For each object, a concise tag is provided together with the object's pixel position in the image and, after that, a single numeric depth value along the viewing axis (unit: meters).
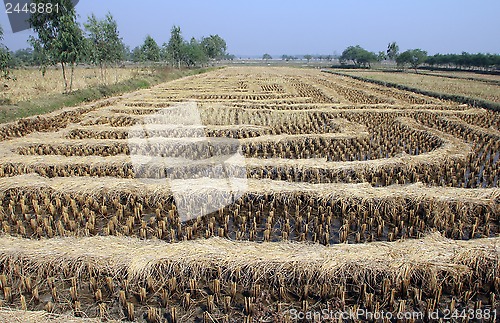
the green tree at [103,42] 30.78
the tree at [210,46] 91.56
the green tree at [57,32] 23.67
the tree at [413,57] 69.81
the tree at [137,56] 50.44
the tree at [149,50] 49.81
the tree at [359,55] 95.06
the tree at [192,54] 66.81
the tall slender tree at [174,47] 60.28
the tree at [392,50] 89.06
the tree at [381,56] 95.22
